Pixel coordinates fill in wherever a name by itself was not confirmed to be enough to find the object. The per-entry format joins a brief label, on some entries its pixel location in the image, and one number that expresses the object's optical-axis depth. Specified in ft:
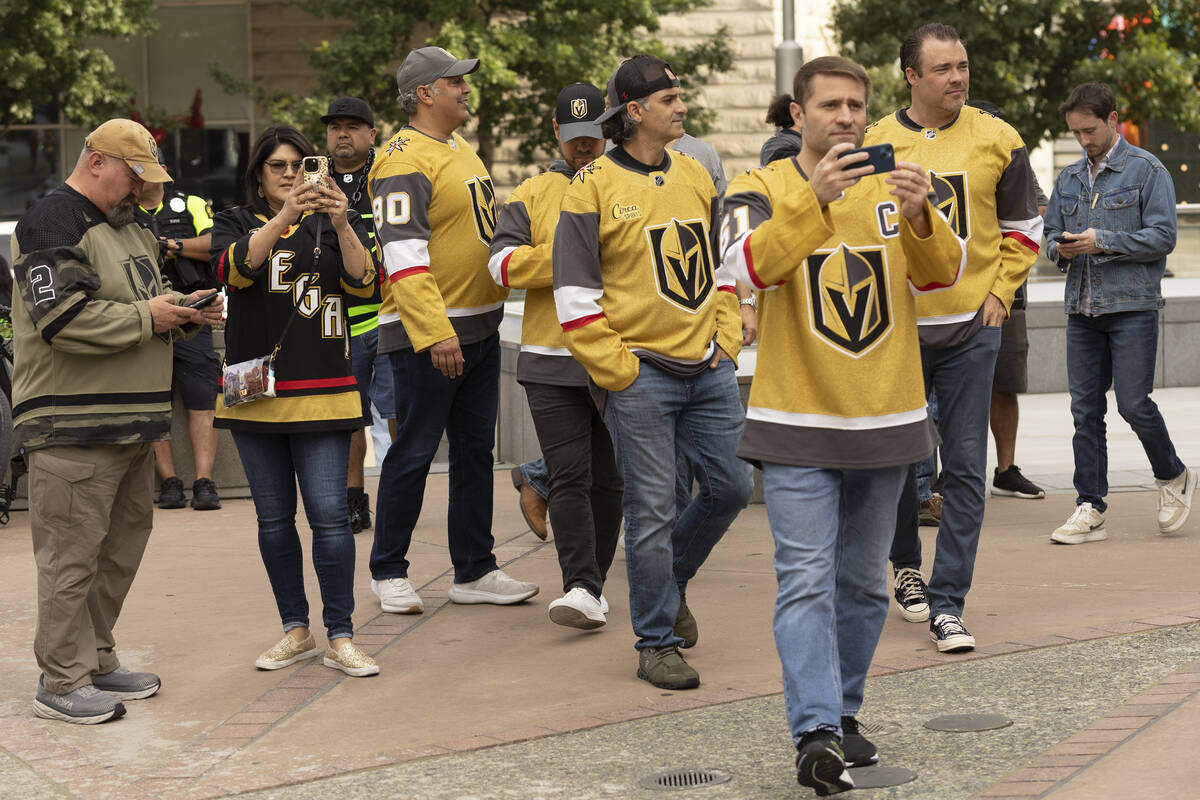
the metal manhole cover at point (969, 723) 29.38
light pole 111.68
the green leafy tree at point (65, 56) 129.17
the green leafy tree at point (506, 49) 120.72
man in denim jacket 45.75
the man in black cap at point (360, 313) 47.41
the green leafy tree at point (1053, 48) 130.17
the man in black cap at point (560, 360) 36.38
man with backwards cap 32.36
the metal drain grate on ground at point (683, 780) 27.18
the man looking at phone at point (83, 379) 31.23
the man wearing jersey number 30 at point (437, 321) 37.38
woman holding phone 34.25
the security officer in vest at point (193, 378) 53.91
